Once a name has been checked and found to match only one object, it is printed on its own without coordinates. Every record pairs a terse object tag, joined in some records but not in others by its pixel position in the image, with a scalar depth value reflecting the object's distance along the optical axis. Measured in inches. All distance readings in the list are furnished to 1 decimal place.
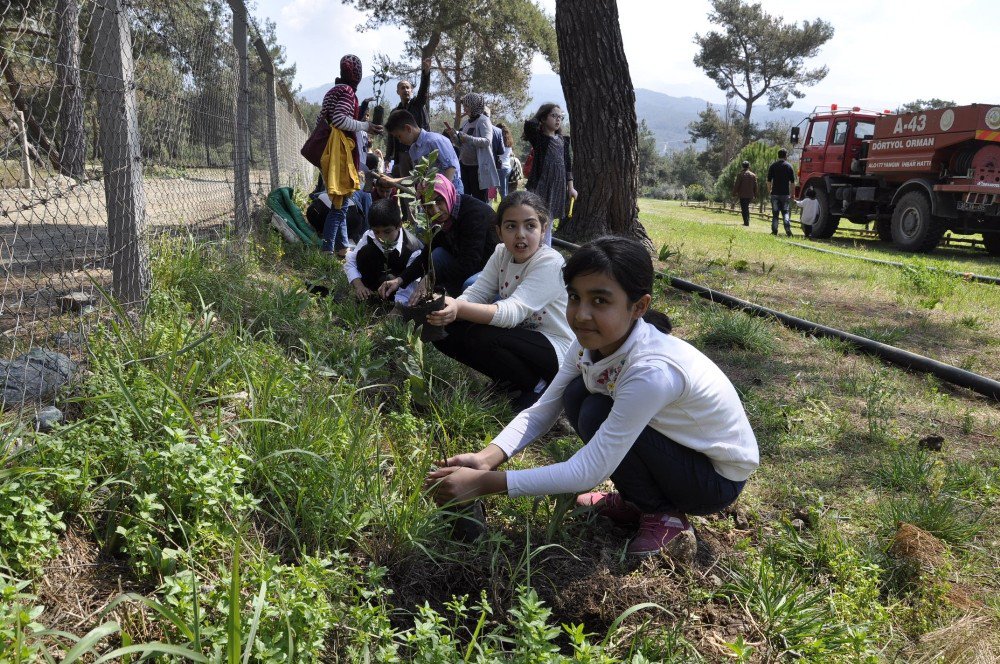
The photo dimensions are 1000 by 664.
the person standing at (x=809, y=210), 533.3
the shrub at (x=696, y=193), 1315.5
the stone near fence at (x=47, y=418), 78.7
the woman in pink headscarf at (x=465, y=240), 154.4
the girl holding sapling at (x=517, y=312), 118.6
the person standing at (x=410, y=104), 260.8
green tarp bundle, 245.6
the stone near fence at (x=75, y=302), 112.6
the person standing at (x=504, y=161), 332.2
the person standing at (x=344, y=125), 217.2
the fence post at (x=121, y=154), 107.7
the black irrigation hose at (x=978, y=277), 277.2
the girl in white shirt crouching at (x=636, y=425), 77.4
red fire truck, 386.9
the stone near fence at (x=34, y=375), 82.0
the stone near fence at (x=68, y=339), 97.9
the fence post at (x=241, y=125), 221.0
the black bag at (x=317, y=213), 263.7
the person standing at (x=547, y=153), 276.4
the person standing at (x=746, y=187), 660.7
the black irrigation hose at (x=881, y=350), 148.7
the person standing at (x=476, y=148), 272.7
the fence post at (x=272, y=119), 298.2
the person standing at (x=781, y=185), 543.5
